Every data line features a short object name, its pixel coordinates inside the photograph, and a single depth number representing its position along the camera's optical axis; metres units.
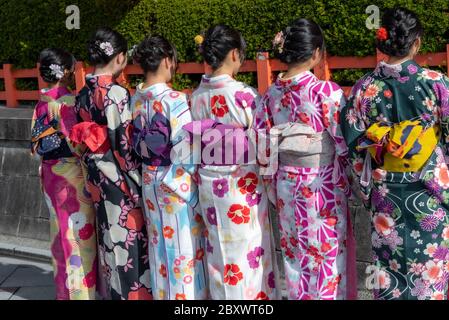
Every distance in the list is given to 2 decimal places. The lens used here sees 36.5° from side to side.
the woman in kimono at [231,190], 4.28
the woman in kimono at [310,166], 4.04
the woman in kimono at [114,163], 4.71
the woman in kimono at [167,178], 4.46
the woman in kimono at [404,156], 3.79
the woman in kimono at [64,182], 5.25
